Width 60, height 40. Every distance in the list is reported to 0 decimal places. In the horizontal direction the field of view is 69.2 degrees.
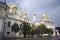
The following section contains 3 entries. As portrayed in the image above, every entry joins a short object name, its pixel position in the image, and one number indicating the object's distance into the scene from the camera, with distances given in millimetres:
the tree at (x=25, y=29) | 14245
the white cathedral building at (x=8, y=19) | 13053
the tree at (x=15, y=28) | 14169
